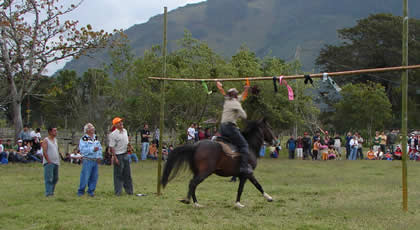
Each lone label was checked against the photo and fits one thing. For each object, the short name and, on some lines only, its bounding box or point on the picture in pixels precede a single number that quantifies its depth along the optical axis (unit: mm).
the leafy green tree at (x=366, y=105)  41094
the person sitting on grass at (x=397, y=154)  27969
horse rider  10398
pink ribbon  10744
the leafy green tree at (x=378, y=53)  55469
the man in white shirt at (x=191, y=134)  24653
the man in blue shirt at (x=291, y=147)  29500
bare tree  24109
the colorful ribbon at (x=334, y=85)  10016
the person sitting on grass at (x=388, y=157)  28741
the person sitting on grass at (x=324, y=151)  28875
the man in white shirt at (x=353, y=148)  28969
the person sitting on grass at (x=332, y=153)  29047
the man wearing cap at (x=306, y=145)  29609
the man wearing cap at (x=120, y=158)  12078
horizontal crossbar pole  9414
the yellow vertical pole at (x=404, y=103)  9594
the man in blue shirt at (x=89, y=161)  11812
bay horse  10094
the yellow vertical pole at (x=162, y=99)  12023
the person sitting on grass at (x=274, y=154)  30133
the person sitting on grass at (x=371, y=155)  29266
